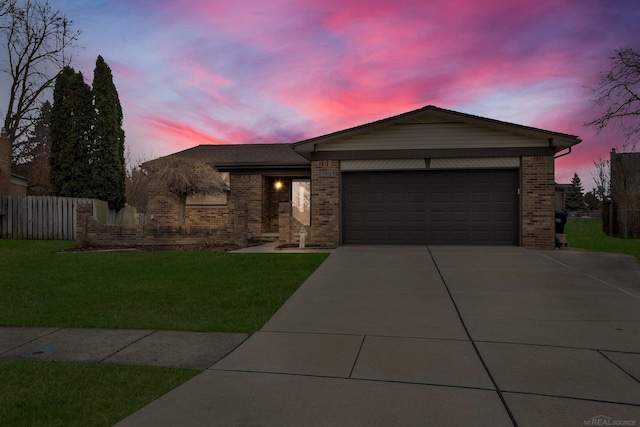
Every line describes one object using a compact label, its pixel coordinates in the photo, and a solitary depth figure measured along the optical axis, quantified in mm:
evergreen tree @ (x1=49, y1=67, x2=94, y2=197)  20516
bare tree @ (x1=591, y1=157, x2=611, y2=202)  38094
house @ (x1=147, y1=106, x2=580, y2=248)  13984
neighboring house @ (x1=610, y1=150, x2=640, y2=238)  21062
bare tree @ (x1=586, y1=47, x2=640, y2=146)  15278
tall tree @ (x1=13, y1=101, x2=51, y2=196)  35781
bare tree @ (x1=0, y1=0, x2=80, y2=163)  26352
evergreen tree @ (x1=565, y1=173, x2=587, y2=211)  73062
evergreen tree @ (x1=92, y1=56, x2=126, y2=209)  20703
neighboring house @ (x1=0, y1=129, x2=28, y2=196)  22000
